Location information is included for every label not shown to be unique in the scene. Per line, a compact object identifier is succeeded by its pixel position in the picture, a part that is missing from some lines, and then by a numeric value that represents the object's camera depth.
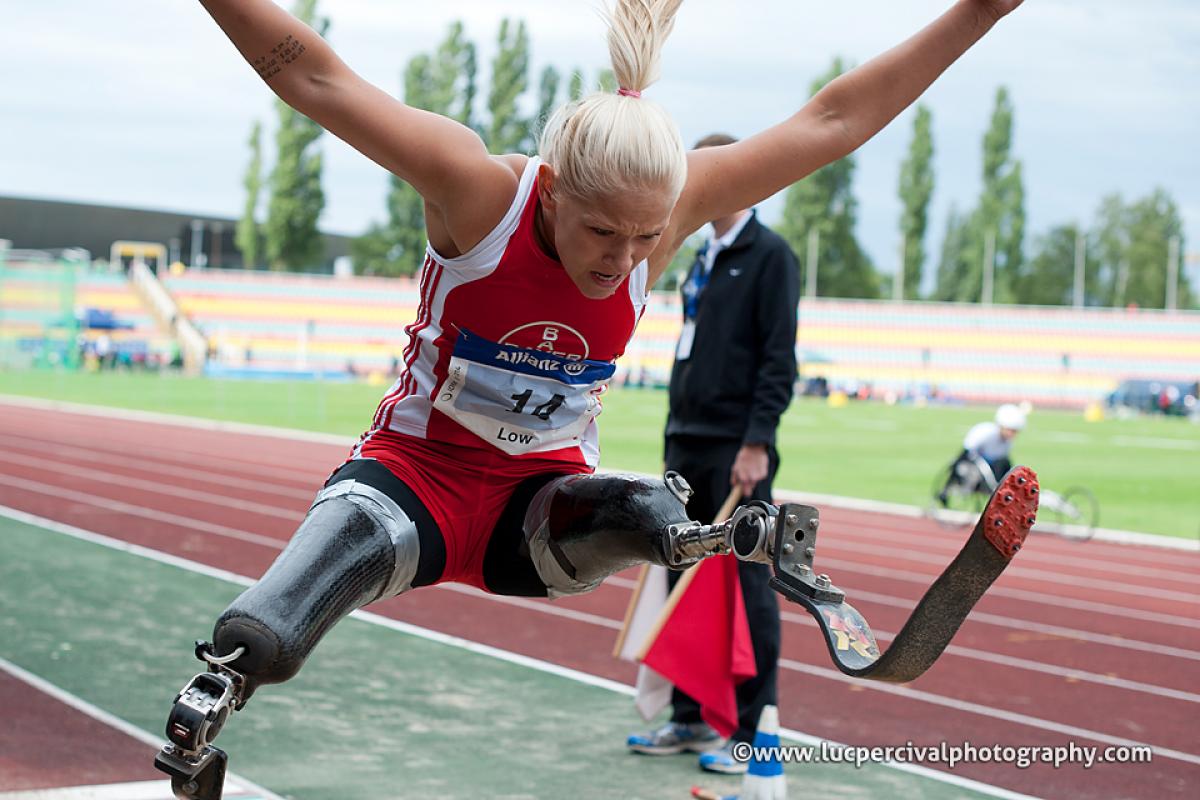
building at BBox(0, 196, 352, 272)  64.31
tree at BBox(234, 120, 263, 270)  60.47
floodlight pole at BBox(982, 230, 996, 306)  65.00
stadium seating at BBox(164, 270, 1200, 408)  44.06
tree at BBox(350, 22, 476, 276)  51.94
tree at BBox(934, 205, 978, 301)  70.25
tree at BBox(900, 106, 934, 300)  65.88
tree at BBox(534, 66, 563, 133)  52.81
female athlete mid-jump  2.53
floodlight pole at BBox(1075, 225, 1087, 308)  70.02
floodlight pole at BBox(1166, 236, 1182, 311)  71.94
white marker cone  4.23
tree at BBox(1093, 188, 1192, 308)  79.31
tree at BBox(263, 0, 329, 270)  57.97
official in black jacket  5.10
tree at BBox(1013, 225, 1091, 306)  75.94
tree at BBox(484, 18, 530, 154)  53.25
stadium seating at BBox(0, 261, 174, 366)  35.94
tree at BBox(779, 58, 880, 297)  62.34
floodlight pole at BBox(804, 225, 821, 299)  62.62
